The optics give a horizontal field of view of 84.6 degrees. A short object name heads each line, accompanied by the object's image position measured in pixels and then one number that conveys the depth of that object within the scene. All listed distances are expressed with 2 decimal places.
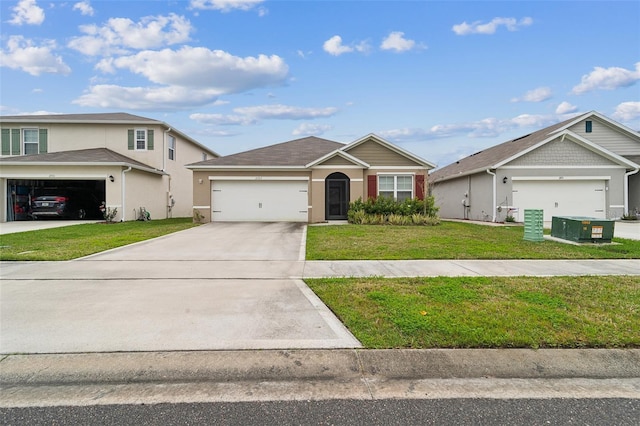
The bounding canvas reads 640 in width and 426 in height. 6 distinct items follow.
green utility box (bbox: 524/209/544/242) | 10.58
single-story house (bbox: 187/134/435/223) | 18.00
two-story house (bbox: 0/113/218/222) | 18.12
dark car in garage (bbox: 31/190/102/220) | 18.27
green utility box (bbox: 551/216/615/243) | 10.15
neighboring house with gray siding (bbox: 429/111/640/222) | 17.95
